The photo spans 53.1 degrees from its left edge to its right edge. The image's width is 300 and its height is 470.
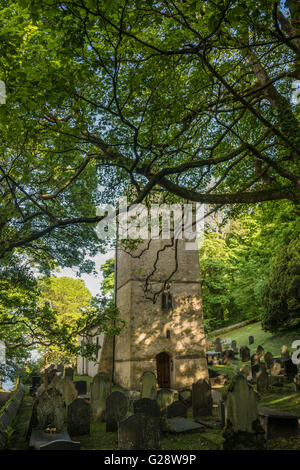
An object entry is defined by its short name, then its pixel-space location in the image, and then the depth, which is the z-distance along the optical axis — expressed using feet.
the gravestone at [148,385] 36.26
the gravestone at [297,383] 37.75
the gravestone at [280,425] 23.43
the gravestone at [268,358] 56.93
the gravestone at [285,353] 56.85
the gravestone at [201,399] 33.83
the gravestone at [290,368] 47.47
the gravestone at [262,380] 41.24
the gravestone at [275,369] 48.82
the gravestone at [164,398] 33.06
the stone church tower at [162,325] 56.54
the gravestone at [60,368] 78.79
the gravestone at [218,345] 83.70
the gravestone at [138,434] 19.66
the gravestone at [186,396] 40.23
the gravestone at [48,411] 27.35
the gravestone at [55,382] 42.99
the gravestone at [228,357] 72.38
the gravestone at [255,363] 49.53
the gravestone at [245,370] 52.54
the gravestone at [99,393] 35.63
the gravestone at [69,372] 60.26
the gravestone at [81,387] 51.85
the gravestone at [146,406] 28.22
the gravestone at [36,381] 62.47
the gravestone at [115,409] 30.01
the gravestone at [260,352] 64.01
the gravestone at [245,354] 69.56
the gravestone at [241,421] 21.13
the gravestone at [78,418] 28.30
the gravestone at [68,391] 40.24
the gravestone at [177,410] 31.68
